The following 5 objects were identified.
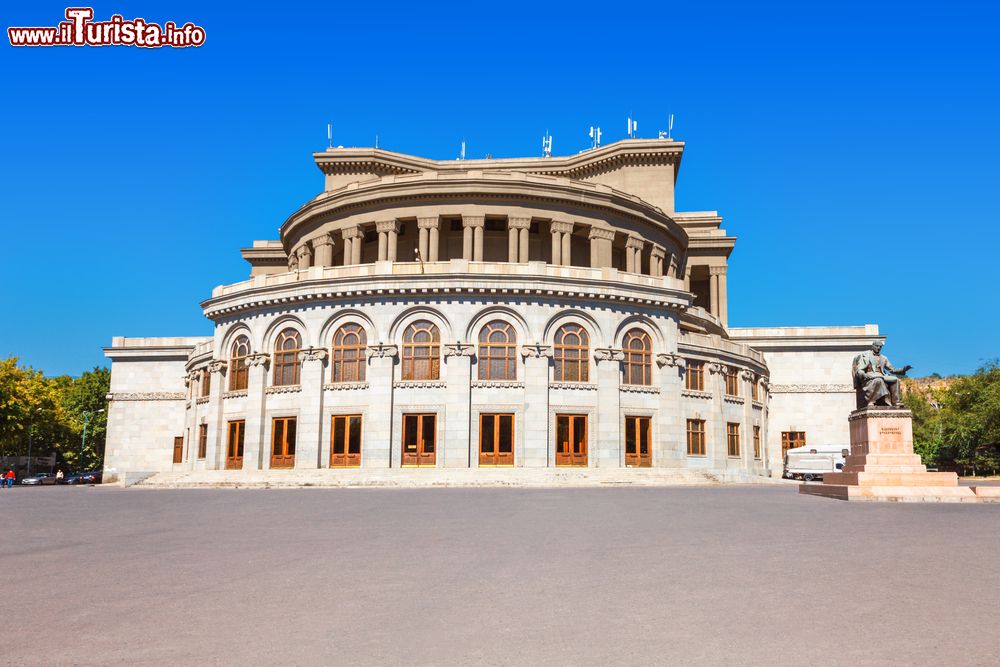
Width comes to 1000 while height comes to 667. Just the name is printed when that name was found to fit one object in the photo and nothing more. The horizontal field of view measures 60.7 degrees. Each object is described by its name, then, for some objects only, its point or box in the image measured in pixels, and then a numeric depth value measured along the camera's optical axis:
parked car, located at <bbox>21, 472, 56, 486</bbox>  65.44
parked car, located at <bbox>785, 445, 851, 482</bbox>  55.97
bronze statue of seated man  26.98
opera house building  41.69
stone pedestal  24.50
